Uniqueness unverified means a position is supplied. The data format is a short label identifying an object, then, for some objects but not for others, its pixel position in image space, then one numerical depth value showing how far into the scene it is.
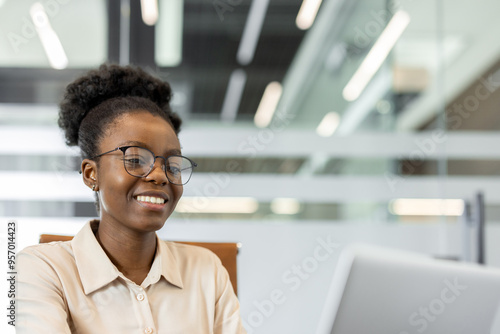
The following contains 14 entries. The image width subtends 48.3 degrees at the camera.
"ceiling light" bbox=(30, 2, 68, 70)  2.94
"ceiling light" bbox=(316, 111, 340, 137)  3.09
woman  1.11
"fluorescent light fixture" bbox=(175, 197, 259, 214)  2.88
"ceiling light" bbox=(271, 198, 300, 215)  2.97
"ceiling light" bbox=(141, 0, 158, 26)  3.07
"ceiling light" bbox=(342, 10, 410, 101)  3.21
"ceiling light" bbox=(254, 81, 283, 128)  3.03
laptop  0.98
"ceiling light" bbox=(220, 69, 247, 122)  3.02
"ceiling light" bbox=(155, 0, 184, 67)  3.06
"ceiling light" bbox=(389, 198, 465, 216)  3.12
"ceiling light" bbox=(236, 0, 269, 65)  3.12
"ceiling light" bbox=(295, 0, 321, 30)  3.19
